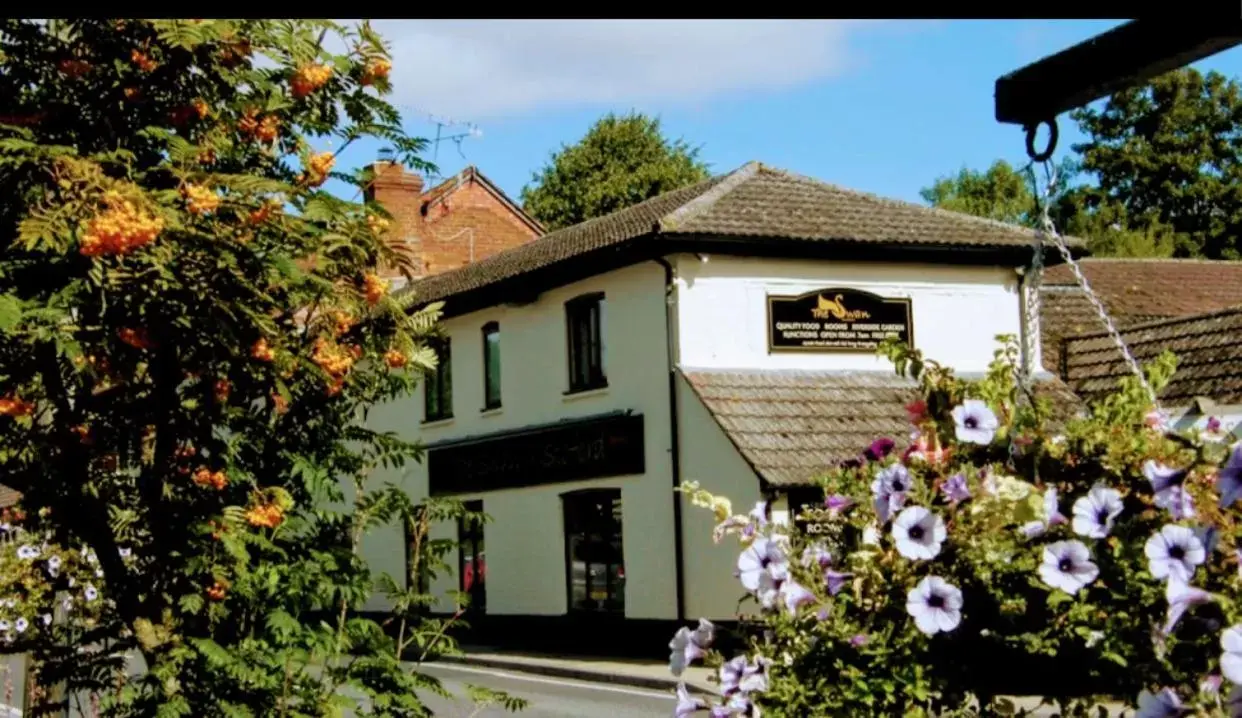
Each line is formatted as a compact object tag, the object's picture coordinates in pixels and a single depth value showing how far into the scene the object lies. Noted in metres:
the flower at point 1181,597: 2.90
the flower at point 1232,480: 2.71
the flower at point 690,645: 4.15
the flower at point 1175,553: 2.94
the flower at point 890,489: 3.64
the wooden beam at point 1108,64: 2.69
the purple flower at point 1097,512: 3.24
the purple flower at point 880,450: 4.12
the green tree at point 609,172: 53.06
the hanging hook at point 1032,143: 3.48
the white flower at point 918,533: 3.50
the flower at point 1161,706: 2.81
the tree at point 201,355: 4.93
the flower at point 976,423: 3.70
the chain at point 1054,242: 3.71
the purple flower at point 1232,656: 2.58
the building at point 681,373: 22.22
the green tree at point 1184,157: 58.06
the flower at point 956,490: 3.58
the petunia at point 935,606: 3.38
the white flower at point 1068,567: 3.19
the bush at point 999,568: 3.03
